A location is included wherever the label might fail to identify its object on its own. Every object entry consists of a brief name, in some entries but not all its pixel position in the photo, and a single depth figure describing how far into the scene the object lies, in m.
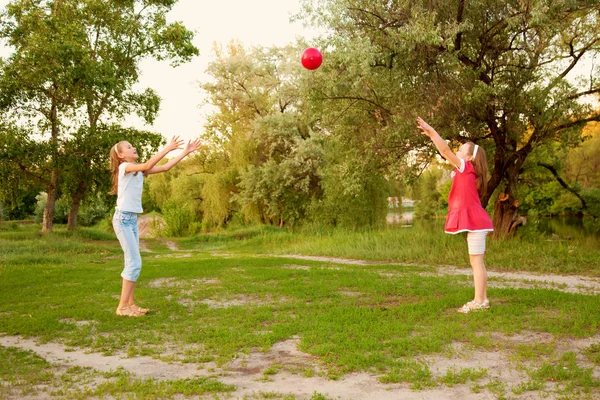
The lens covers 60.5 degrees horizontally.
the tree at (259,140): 27.42
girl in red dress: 7.08
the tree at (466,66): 12.72
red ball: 12.02
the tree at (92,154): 20.86
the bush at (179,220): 32.56
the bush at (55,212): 37.47
